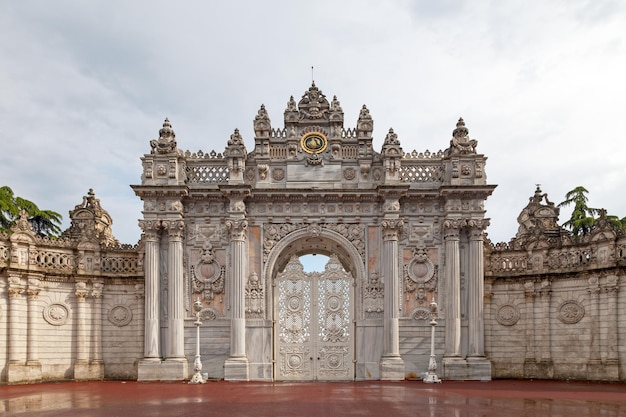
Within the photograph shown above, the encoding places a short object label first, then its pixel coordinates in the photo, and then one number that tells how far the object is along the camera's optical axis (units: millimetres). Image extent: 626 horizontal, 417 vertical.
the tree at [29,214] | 38969
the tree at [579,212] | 45688
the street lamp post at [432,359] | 25531
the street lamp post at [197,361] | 25391
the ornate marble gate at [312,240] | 27250
